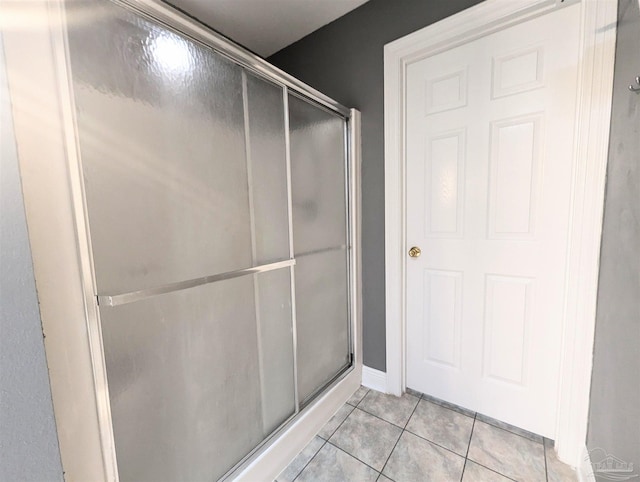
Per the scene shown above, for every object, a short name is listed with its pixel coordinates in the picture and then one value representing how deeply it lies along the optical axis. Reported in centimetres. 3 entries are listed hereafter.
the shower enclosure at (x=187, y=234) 74
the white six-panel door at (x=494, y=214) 125
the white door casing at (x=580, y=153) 107
